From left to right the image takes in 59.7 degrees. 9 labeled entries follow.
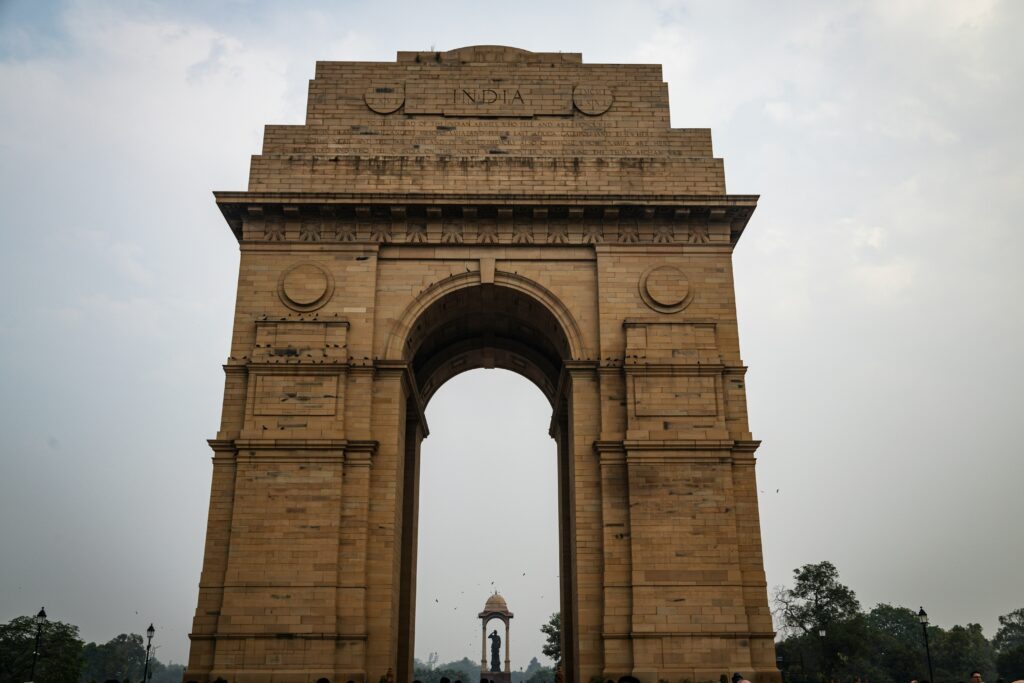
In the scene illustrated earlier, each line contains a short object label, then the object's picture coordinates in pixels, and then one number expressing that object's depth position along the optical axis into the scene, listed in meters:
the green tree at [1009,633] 105.62
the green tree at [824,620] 71.00
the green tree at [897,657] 76.62
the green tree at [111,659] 106.38
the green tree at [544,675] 103.06
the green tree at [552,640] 73.62
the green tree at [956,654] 81.69
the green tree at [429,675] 131.05
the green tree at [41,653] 62.09
